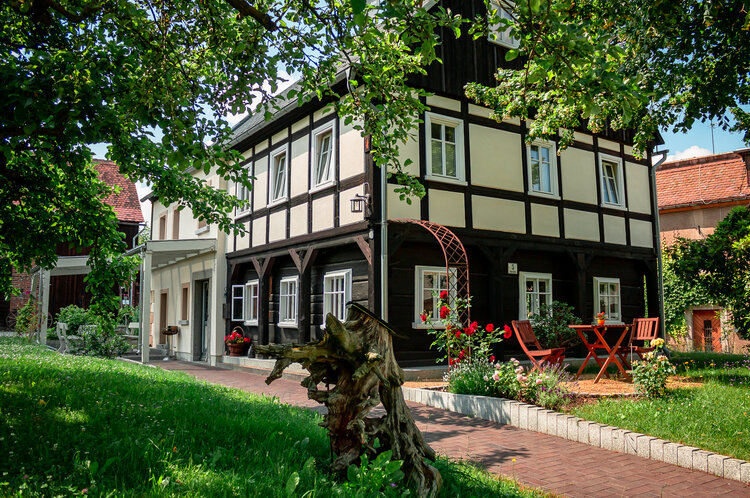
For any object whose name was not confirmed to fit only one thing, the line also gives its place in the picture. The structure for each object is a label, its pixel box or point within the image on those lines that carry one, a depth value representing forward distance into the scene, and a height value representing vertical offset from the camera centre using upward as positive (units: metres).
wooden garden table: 9.05 -0.63
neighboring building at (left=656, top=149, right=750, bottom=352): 22.58 +4.27
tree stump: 3.33 -0.49
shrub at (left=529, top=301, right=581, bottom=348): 11.73 -0.33
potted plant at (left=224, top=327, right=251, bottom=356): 15.06 -0.85
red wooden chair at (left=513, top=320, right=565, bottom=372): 8.54 -0.61
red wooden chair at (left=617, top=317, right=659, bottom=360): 9.47 -0.40
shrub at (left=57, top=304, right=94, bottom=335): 18.80 -0.24
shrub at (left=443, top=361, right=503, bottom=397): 7.73 -0.99
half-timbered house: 11.01 +1.86
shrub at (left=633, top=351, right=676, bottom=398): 7.09 -0.83
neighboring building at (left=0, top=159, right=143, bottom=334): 17.52 +1.44
